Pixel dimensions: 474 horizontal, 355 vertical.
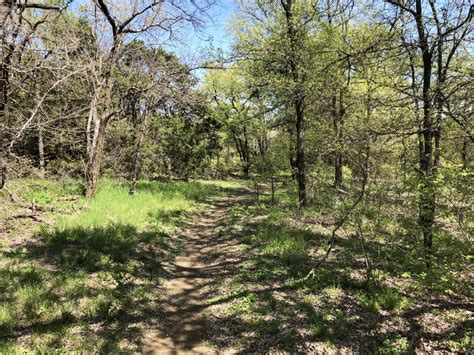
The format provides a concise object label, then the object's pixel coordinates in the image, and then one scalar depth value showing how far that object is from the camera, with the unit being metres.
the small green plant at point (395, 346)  4.54
